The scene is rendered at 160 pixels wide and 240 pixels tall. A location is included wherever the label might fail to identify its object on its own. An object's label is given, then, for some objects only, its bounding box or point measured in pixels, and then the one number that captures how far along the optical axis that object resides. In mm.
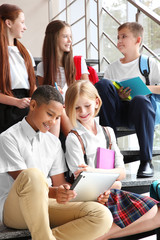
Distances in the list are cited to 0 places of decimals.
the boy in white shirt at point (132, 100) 2170
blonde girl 1786
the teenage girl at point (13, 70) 2176
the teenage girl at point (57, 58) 2453
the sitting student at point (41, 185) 1466
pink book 1897
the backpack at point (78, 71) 2684
